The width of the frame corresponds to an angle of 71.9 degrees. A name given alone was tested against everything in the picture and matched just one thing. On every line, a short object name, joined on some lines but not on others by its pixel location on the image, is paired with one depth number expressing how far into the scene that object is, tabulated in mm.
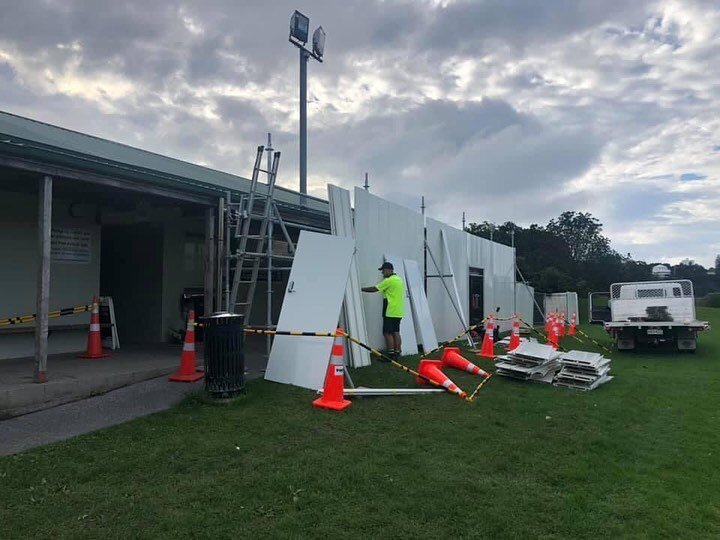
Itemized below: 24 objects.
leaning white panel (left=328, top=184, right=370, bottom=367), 8469
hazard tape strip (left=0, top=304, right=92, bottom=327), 7858
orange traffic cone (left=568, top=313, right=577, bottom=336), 17469
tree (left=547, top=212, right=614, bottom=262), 64312
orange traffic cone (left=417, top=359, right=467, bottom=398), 6875
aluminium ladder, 8000
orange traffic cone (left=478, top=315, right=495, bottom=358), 11109
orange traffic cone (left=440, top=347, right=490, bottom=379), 8445
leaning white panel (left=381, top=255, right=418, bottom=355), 10258
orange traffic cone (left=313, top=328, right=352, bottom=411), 6051
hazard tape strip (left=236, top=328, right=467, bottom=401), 6444
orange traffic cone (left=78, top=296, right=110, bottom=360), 8562
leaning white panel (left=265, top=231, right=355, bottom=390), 6961
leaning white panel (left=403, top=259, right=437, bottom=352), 10844
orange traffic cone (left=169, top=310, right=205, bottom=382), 7117
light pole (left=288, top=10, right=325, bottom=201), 15742
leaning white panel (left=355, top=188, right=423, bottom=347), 9430
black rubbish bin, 5961
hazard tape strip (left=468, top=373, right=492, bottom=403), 6673
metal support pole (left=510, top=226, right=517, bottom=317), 20591
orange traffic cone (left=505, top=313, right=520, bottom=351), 11273
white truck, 12469
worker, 8891
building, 6500
